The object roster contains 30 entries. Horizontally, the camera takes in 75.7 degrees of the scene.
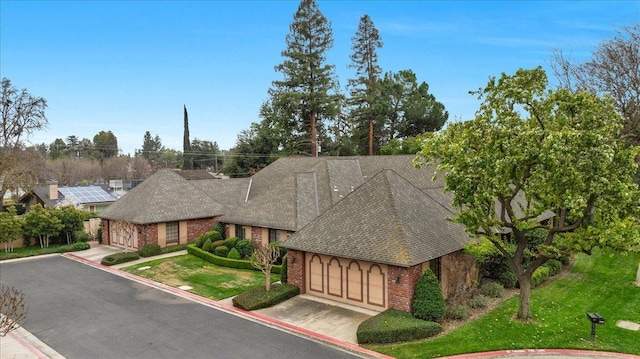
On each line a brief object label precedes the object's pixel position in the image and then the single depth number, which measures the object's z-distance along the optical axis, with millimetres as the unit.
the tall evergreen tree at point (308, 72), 51562
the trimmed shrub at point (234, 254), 25000
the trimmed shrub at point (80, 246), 30375
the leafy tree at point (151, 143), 144362
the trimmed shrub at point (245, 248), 25070
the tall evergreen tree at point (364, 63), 57344
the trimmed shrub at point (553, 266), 21047
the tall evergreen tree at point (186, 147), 75312
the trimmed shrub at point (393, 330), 13602
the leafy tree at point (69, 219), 31516
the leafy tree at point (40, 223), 30156
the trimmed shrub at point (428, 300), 15008
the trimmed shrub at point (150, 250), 27266
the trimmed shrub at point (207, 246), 26822
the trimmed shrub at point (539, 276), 19328
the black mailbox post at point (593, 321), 13039
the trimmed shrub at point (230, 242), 26109
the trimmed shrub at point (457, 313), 15508
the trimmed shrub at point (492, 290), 18078
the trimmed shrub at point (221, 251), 25672
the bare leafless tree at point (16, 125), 39031
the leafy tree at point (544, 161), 12211
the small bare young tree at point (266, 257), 18078
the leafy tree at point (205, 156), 98638
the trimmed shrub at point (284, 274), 19828
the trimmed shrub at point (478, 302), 16703
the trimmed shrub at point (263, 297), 17062
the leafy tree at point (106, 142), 125750
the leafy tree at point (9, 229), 28391
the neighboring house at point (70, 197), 46094
